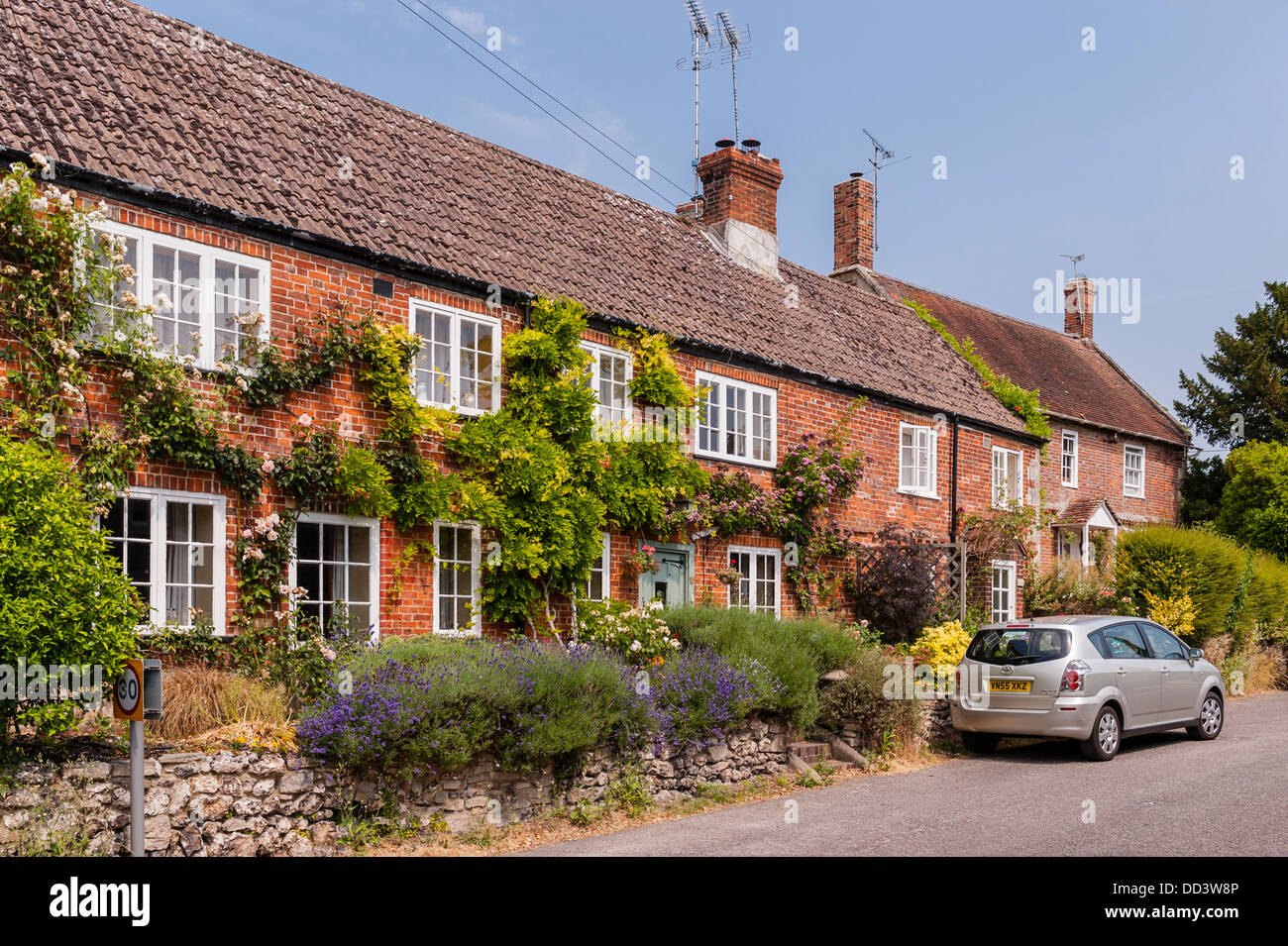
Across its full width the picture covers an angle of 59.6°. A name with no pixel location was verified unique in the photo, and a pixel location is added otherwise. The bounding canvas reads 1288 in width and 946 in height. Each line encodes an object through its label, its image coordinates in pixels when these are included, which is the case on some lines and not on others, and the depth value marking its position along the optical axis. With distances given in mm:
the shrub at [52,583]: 7375
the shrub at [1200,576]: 22812
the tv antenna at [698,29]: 22750
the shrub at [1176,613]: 22453
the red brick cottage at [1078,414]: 29828
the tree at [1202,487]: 35562
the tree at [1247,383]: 37031
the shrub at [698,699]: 11406
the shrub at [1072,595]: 23344
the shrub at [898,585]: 18156
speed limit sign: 6680
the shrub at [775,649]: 12555
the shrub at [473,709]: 8945
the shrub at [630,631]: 13203
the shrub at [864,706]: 13531
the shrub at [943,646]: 15719
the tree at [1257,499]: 29250
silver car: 13078
